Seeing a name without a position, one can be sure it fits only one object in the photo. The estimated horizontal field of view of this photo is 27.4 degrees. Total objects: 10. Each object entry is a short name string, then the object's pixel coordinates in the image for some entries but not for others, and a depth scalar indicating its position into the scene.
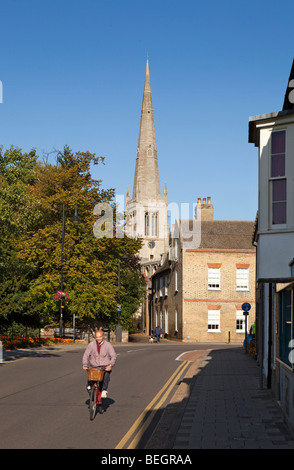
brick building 51.91
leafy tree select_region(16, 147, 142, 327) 44.19
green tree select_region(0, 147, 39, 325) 24.05
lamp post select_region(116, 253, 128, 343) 48.09
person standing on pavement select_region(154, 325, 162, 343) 51.25
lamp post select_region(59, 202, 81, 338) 39.26
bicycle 11.41
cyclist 12.06
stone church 107.31
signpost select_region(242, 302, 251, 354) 31.06
